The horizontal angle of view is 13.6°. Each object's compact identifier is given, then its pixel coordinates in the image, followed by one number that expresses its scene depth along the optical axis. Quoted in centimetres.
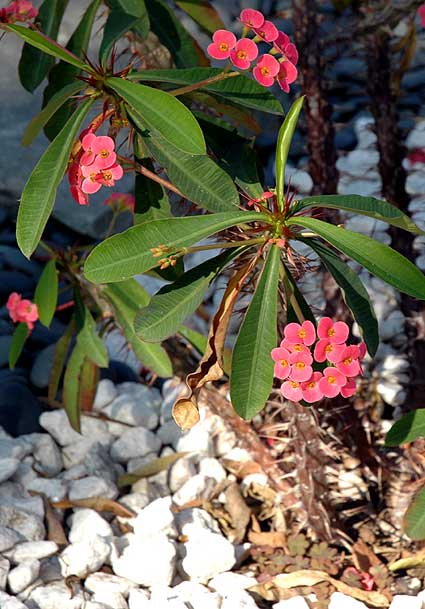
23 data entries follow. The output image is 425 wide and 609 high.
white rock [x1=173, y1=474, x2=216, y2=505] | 182
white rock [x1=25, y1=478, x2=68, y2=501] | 181
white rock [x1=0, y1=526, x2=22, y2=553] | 167
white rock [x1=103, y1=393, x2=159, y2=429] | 200
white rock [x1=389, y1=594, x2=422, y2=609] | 159
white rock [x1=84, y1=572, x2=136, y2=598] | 165
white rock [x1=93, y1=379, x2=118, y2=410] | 202
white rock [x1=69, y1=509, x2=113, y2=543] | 172
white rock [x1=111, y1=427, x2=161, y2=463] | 194
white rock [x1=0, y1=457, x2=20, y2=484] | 180
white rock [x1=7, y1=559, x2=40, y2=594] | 162
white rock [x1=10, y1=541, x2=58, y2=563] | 167
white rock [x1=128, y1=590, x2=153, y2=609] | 162
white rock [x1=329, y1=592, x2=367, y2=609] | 159
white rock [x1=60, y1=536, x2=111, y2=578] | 166
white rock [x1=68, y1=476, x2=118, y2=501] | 181
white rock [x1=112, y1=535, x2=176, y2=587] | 165
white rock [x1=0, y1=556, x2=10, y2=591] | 163
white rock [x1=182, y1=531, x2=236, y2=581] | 168
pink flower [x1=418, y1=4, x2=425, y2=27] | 181
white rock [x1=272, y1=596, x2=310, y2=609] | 161
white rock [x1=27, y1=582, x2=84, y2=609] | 161
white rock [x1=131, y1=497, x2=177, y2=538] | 171
